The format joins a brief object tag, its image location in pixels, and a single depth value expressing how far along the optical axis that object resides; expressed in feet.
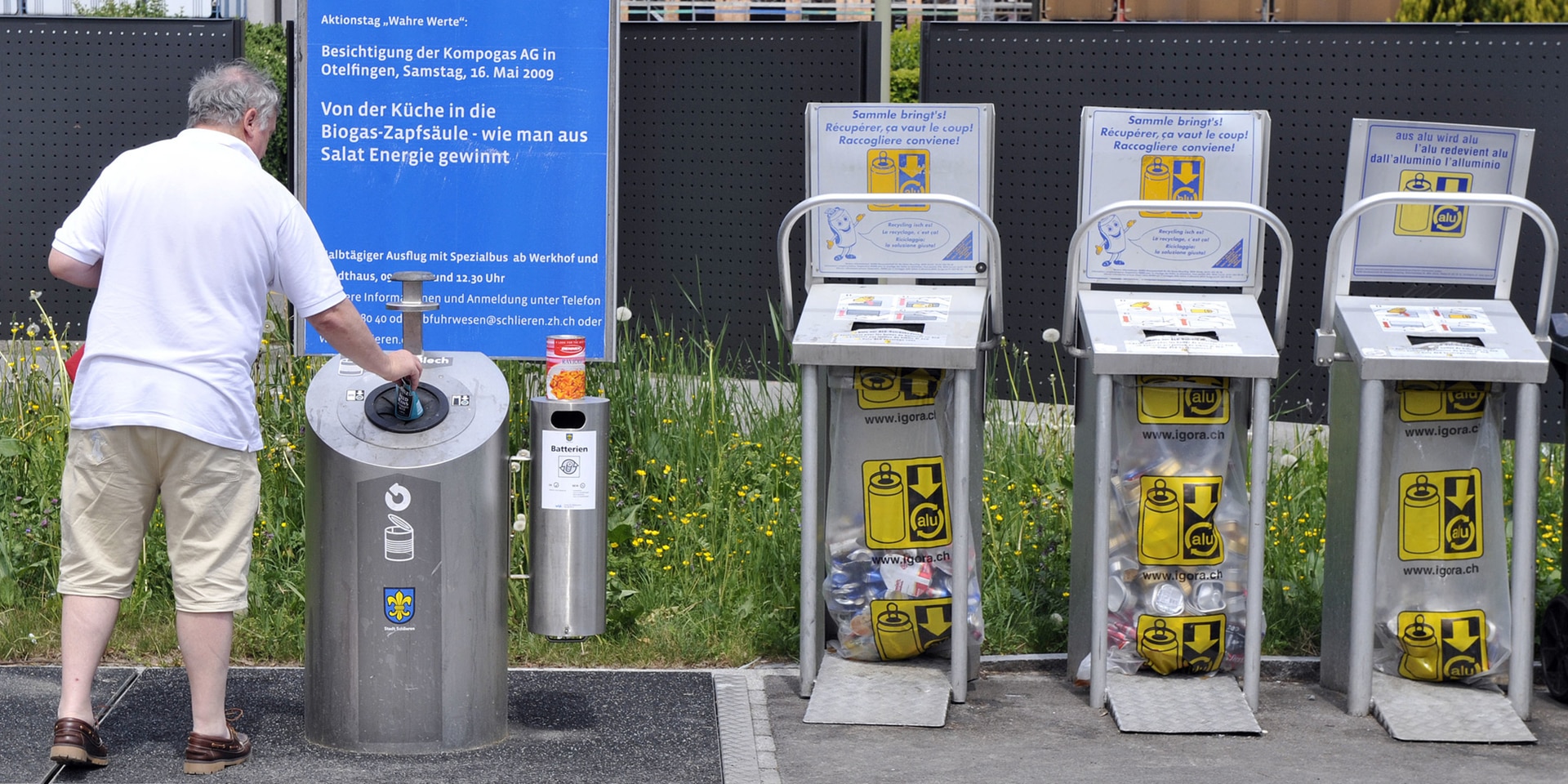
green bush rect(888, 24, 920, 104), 53.83
